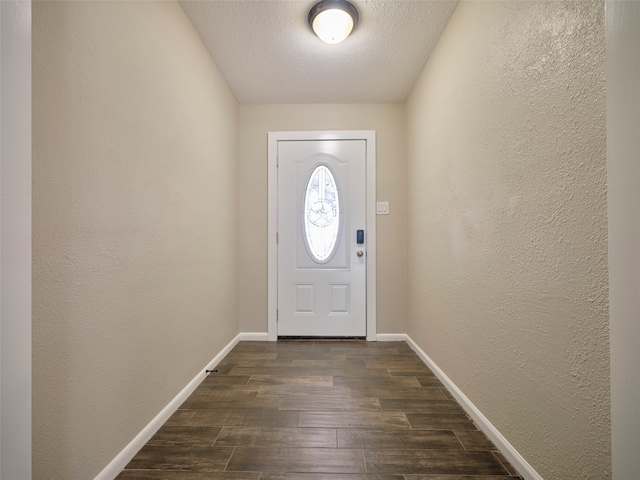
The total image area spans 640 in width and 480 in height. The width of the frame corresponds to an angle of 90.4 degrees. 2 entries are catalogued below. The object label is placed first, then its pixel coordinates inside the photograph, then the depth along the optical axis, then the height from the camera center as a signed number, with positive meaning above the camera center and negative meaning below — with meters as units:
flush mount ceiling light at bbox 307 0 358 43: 1.83 +1.32
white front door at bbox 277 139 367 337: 3.14 +0.02
